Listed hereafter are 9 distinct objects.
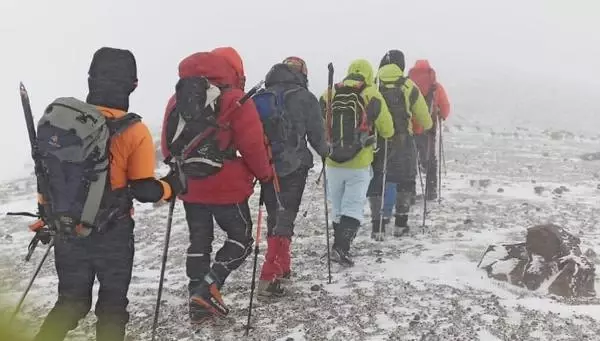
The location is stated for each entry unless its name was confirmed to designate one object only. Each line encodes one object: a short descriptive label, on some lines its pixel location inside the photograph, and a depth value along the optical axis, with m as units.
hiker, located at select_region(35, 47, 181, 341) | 3.94
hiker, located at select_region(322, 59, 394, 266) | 7.95
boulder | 6.99
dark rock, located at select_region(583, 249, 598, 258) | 8.46
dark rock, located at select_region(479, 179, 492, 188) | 14.22
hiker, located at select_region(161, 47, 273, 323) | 5.40
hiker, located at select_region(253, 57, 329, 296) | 6.63
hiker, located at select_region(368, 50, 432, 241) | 9.31
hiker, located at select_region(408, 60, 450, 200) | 11.16
